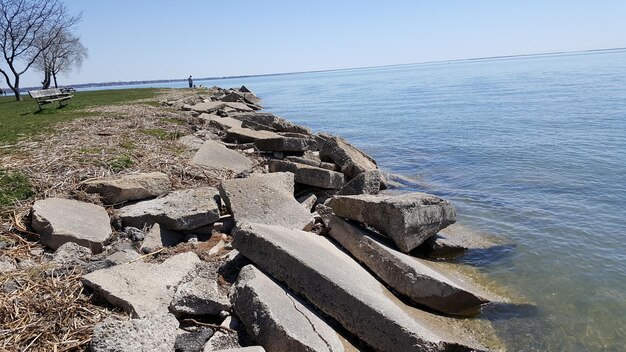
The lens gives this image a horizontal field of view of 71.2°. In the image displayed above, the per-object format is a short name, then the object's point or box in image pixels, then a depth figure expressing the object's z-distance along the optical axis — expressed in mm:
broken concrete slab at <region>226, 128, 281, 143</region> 9951
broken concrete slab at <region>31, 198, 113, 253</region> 4395
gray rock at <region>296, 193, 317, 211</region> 6742
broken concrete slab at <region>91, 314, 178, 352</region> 2639
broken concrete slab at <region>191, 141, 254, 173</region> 7617
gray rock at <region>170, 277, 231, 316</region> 3357
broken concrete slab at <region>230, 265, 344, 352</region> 3068
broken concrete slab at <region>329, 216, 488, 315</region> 4508
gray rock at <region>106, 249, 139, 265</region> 4043
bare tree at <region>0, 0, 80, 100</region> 29562
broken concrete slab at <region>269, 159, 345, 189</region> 7273
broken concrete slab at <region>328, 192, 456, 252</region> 5262
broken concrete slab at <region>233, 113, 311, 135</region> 12289
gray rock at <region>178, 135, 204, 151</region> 9094
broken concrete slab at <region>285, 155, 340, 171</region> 8555
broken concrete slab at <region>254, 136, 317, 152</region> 9555
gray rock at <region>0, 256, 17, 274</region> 3716
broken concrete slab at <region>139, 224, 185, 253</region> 4594
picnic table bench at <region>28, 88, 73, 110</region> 18012
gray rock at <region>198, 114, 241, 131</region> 12228
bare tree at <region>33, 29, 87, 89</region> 44344
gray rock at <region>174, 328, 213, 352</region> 3022
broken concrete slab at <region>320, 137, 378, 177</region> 8695
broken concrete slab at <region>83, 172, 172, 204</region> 5535
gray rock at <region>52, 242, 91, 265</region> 3957
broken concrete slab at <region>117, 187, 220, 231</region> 4996
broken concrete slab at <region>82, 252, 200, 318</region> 3277
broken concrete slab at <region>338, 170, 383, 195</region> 6910
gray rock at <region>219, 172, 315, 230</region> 5230
